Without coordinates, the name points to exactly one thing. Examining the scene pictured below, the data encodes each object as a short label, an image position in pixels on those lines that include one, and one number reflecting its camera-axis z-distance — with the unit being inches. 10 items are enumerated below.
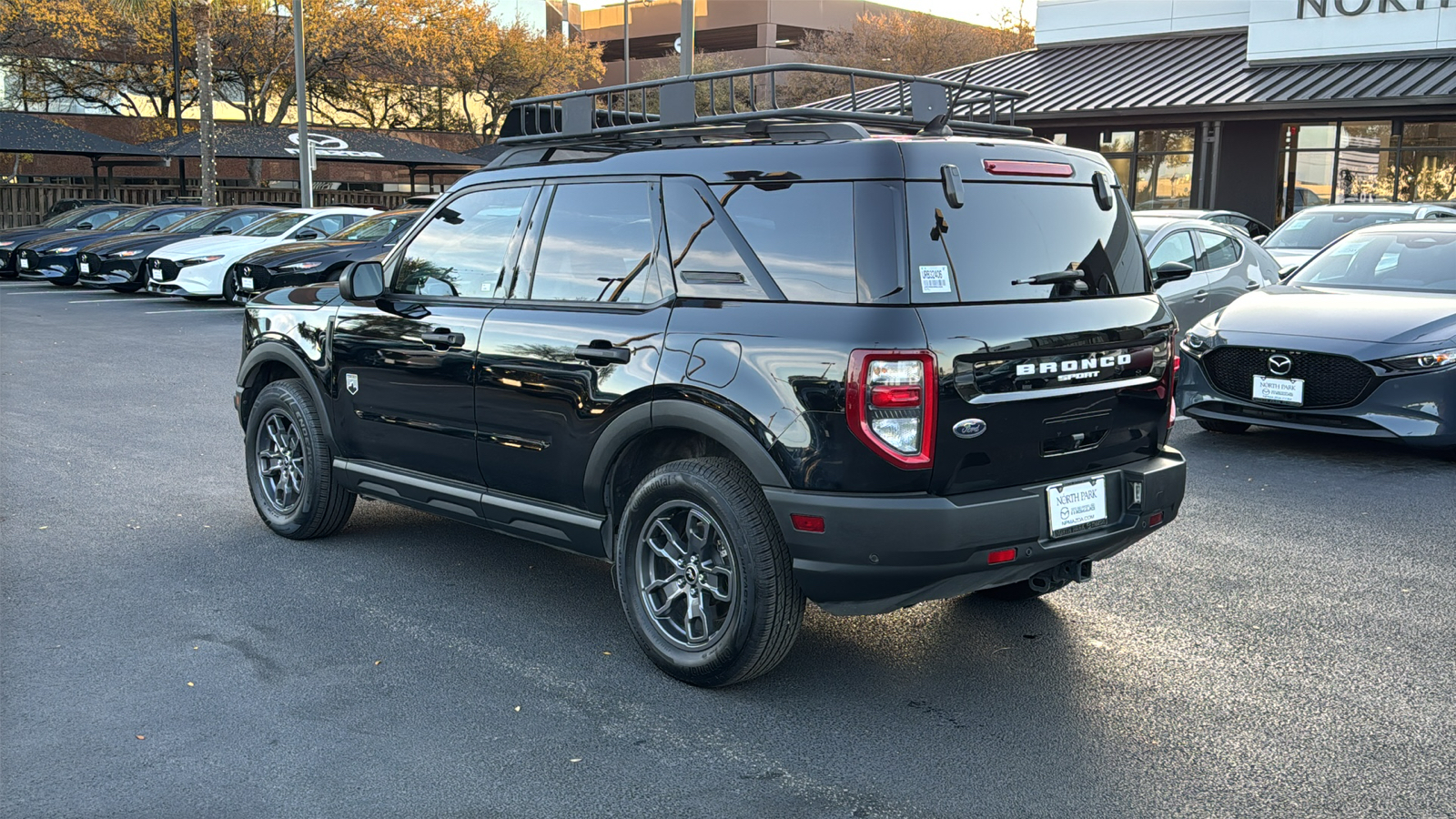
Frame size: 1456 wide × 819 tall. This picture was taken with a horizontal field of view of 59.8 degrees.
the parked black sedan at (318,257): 666.8
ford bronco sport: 155.0
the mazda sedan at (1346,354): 313.4
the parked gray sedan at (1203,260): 466.3
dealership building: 890.1
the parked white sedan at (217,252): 748.6
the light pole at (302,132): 1145.6
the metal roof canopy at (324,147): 1280.8
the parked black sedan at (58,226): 966.4
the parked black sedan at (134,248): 813.2
